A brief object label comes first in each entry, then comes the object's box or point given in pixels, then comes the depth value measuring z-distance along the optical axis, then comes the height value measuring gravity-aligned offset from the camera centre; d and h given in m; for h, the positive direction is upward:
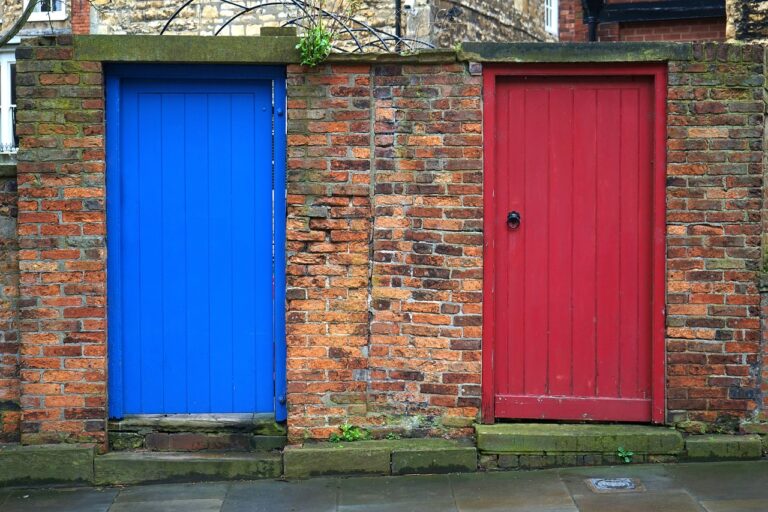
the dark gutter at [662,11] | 12.99 +3.26
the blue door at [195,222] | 5.99 +0.10
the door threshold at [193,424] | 6.03 -1.21
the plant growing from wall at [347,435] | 5.92 -1.26
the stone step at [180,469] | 5.79 -1.44
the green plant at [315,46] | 5.76 +1.19
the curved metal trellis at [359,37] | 13.15 +2.97
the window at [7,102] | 16.33 +2.40
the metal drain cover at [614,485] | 5.41 -1.46
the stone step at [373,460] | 5.77 -1.38
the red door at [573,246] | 5.93 -0.05
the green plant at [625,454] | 5.85 -1.36
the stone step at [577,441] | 5.82 -1.27
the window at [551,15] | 18.95 +4.58
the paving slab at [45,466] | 5.75 -1.41
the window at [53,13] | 15.98 +3.86
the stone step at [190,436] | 6.01 -1.28
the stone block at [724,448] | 5.82 -1.31
